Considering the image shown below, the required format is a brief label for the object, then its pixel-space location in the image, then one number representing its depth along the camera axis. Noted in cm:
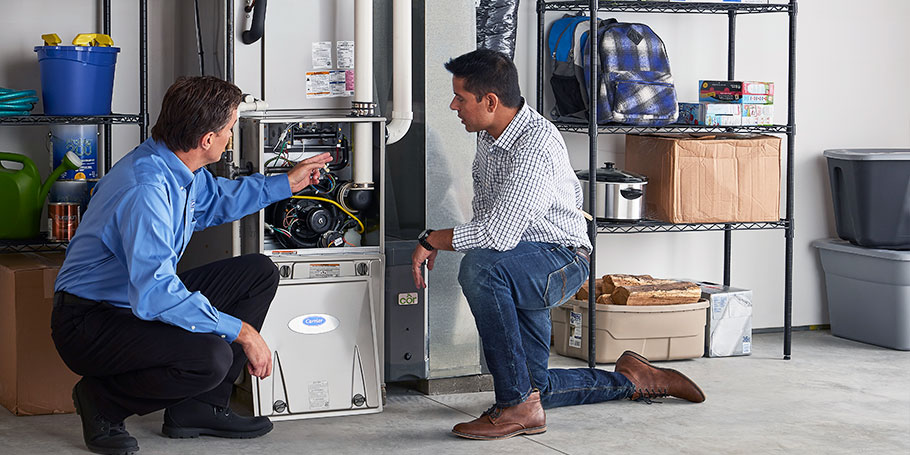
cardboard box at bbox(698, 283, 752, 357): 493
